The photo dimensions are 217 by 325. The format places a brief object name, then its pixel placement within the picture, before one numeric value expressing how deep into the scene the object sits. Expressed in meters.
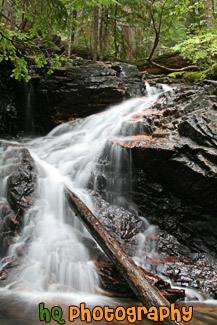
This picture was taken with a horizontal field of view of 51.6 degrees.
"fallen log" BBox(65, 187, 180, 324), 2.47
